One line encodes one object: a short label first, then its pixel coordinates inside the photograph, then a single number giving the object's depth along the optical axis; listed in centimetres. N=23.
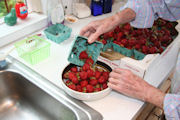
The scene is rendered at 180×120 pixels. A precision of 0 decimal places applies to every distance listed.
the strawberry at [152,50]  111
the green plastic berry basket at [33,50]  106
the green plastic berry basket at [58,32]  125
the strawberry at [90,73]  92
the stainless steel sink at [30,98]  90
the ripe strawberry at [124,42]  115
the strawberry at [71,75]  90
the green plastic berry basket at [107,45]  117
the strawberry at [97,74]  92
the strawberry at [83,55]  97
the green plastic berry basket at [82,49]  98
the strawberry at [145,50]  111
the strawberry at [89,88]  87
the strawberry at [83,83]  89
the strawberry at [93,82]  89
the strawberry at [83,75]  90
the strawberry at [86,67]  93
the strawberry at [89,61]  96
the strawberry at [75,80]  89
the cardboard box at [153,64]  92
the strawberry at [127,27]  132
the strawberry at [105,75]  93
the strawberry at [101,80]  91
